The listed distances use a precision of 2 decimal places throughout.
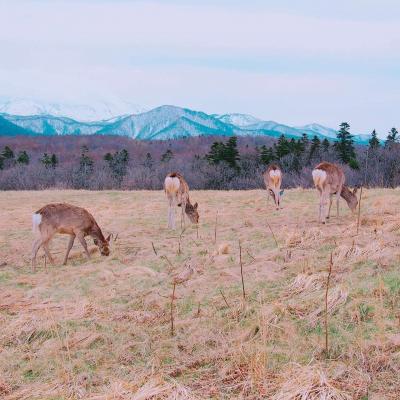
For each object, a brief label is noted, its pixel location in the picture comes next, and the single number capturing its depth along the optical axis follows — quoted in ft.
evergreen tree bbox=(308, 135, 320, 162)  215.31
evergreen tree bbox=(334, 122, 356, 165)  203.33
